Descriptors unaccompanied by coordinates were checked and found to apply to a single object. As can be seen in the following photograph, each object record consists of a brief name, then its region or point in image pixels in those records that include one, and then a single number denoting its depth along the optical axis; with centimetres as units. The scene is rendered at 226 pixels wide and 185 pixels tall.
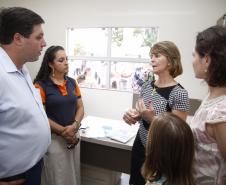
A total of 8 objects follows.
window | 359
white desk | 183
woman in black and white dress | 139
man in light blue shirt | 108
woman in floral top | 91
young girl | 90
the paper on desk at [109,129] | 188
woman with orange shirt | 169
